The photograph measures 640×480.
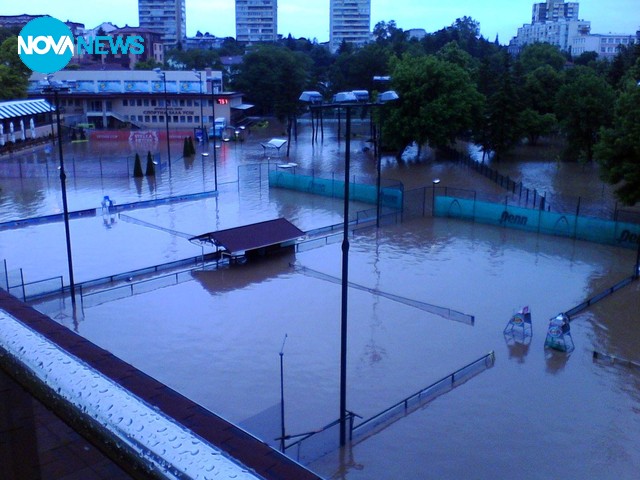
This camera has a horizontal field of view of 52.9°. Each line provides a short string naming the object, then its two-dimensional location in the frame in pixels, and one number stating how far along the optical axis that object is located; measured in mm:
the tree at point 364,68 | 67438
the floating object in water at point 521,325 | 15531
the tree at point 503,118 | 43750
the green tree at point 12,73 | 58750
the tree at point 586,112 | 40969
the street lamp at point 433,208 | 29203
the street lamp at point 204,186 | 34988
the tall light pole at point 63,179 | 16672
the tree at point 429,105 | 41062
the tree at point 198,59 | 96625
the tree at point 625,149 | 23922
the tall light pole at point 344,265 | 10734
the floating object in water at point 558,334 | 14906
